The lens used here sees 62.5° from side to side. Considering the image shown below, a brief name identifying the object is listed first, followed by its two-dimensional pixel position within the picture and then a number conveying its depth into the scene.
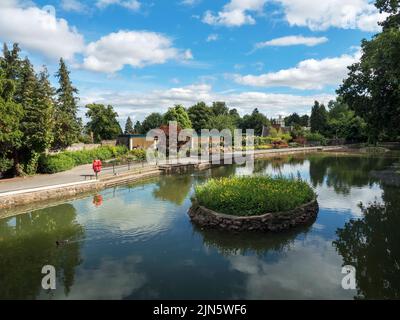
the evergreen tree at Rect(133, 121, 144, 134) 110.97
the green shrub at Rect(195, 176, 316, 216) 13.67
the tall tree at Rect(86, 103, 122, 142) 56.28
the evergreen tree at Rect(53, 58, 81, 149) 25.80
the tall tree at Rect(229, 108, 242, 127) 97.48
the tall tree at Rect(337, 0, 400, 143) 11.73
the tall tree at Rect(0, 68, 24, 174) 19.67
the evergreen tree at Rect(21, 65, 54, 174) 22.23
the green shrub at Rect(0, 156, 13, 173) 22.22
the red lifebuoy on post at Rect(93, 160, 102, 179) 23.23
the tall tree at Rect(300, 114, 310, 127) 120.90
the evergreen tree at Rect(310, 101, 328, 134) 82.94
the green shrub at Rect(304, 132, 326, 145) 76.22
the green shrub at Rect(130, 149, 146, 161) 38.56
